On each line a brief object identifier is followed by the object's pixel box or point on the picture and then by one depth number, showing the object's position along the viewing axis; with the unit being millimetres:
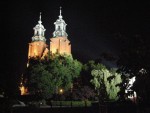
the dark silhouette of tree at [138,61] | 7902
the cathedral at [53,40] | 83938
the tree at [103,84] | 44116
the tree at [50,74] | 48719
